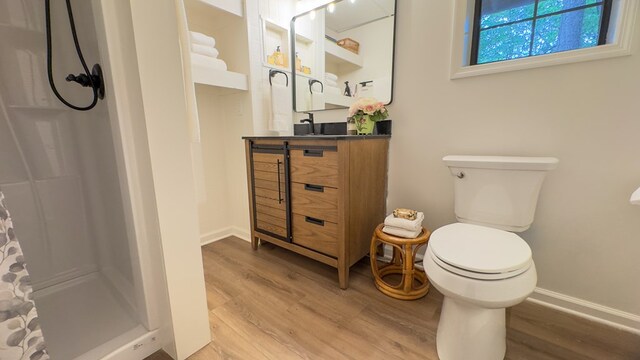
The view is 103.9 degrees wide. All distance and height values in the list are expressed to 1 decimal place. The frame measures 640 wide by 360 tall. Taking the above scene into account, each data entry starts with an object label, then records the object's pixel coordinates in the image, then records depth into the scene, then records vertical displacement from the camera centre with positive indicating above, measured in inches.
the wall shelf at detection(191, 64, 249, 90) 66.8 +18.1
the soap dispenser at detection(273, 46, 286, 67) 84.0 +27.7
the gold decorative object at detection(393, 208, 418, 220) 55.5 -16.7
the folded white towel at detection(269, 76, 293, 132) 79.8 +10.8
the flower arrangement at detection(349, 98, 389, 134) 61.8 +6.5
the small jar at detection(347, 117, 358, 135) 67.4 +3.6
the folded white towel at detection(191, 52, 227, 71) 66.6 +22.0
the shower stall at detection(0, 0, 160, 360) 41.0 -10.4
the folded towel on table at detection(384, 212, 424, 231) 53.5 -18.1
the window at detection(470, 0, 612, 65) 45.3 +21.3
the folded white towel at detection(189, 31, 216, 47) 66.2 +27.6
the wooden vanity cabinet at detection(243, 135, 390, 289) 55.5 -12.6
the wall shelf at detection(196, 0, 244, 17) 68.0 +37.8
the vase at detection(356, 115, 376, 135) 63.7 +3.6
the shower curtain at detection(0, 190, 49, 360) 24.3 -15.9
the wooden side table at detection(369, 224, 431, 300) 53.8 -29.3
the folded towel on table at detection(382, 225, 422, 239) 53.5 -20.2
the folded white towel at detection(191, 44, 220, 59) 67.1 +25.0
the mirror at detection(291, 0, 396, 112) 65.1 +24.8
